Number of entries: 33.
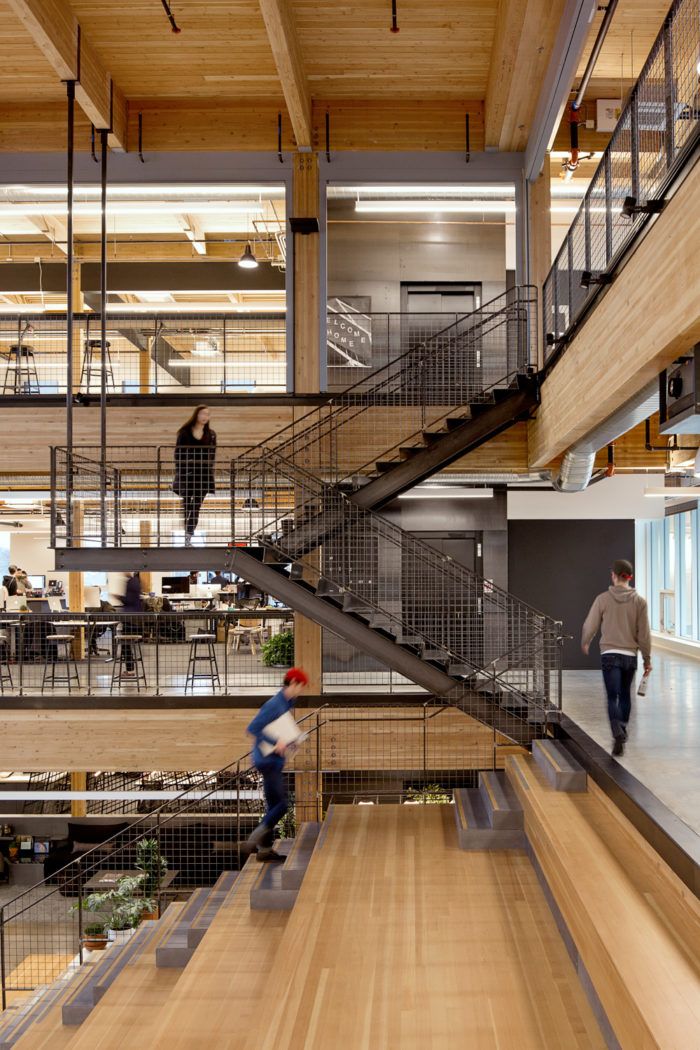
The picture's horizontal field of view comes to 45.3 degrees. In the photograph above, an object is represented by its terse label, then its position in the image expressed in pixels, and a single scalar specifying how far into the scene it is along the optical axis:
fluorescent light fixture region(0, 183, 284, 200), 12.03
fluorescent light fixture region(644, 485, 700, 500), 9.95
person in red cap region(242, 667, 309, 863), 6.64
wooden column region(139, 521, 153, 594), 22.01
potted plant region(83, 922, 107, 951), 9.21
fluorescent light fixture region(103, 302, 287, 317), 15.68
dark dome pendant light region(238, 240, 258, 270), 12.66
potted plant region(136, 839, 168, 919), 10.02
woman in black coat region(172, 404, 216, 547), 9.82
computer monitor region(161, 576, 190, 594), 20.22
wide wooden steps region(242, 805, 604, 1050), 4.59
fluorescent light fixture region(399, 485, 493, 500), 12.55
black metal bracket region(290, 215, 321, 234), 11.75
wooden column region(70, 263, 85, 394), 14.29
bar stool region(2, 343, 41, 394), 12.41
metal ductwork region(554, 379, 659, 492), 5.93
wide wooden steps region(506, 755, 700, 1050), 3.64
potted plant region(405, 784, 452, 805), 10.83
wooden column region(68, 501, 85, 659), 14.38
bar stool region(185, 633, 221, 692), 11.56
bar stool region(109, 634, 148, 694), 11.63
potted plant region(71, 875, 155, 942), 8.97
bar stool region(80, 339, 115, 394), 12.72
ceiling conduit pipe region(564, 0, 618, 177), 6.73
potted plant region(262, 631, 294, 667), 12.23
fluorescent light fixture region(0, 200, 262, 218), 12.33
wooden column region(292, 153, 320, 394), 11.85
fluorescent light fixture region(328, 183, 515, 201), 11.95
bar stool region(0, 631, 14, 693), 11.99
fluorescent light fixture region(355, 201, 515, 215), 11.80
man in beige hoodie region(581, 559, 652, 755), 6.94
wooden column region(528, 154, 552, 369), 11.38
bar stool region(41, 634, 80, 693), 11.79
